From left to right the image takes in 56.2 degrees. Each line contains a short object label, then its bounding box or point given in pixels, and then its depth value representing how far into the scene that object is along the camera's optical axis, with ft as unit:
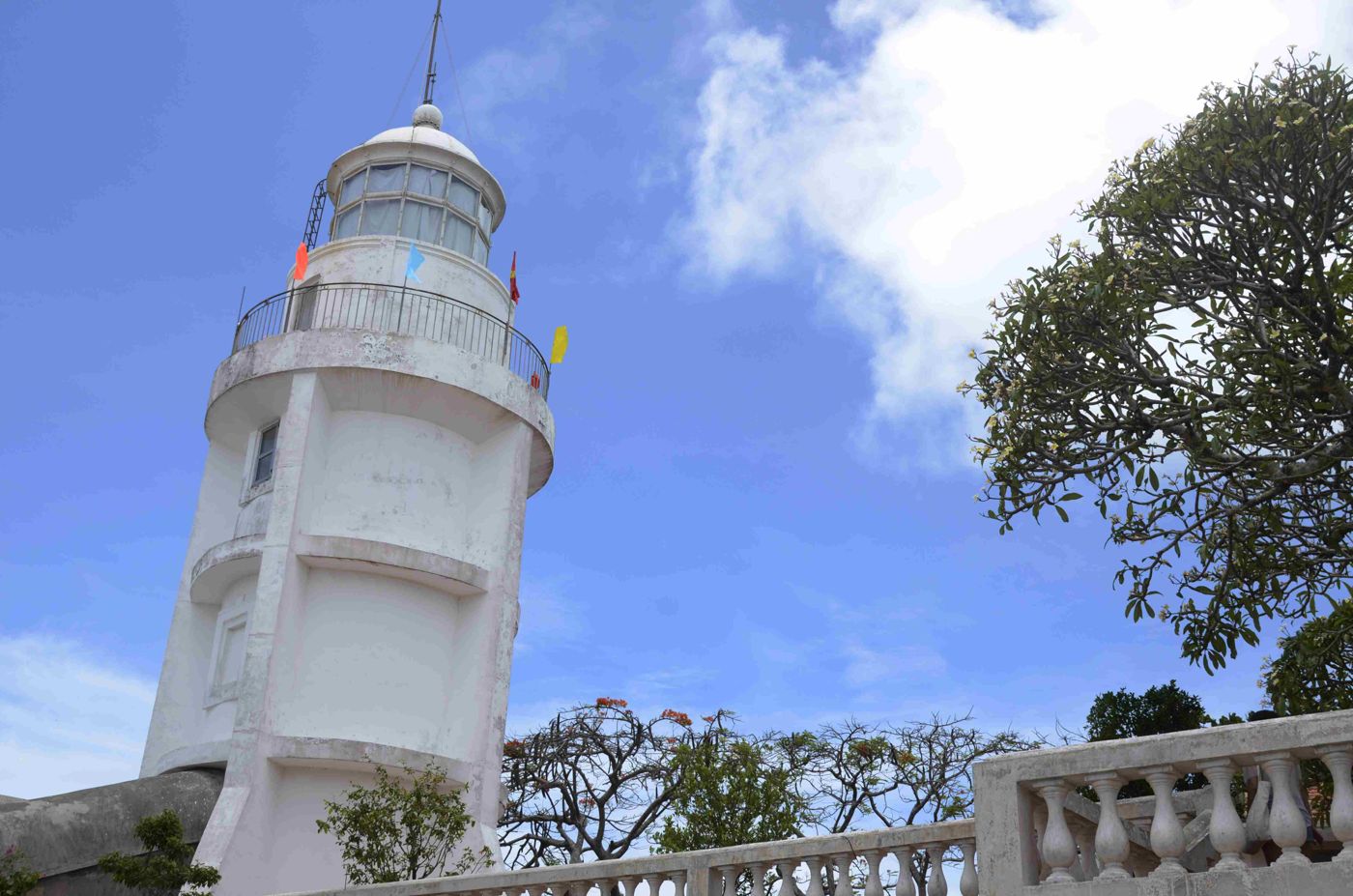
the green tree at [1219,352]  43.11
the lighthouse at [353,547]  63.87
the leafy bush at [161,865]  48.42
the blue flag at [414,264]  76.69
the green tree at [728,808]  62.18
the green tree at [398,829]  47.16
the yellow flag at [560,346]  79.97
